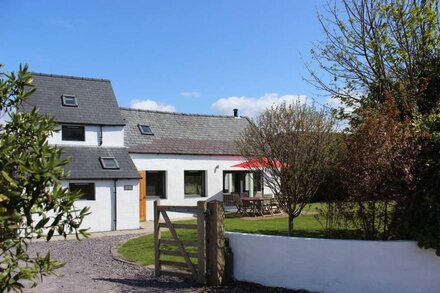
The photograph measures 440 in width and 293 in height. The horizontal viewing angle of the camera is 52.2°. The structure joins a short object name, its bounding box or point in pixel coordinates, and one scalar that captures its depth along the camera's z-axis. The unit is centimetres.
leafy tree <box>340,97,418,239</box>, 779
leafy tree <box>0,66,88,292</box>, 333
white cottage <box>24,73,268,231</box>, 1938
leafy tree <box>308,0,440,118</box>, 1111
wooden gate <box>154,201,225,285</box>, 877
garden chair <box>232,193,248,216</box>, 2145
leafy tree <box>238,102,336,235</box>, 1076
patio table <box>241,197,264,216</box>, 2119
